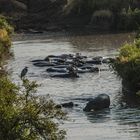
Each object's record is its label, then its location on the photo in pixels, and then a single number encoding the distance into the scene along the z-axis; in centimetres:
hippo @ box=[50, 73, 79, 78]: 5397
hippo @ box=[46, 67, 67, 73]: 5712
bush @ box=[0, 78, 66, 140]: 2328
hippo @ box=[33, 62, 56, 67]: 6221
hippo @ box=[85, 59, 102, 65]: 6144
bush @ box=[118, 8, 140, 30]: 9972
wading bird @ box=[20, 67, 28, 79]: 5572
